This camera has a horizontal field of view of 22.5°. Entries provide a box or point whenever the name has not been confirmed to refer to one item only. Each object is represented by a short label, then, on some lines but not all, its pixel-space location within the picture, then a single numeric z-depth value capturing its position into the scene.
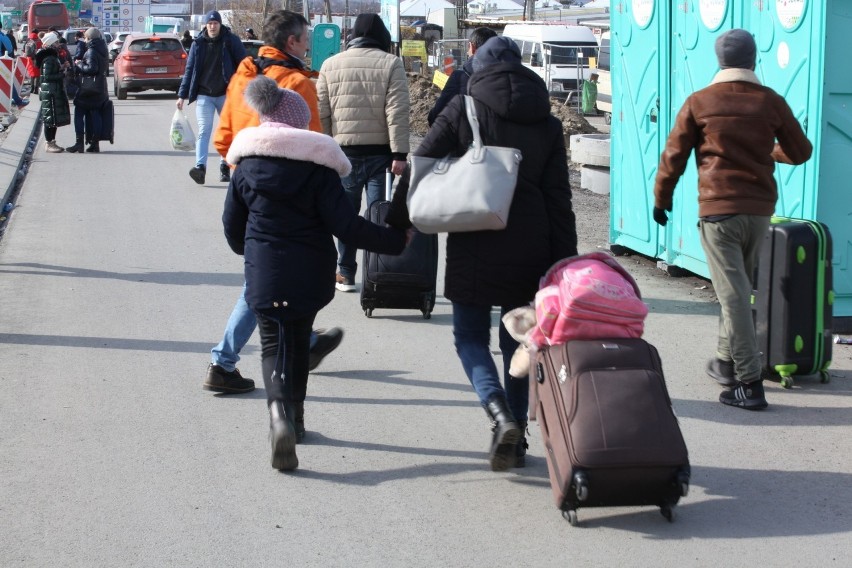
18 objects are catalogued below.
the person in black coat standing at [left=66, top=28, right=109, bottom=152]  29.53
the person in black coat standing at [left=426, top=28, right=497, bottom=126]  13.96
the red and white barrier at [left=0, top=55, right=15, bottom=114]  32.22
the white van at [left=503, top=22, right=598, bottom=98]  59.84
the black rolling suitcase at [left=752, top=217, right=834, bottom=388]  11.53
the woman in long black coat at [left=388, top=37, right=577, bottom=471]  8.86
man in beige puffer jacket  14.66
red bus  112.15
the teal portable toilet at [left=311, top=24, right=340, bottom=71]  44.98
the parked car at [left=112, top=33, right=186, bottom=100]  55.36
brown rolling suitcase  7.99
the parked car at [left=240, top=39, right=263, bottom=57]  57.85
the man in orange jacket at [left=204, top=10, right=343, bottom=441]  11.24
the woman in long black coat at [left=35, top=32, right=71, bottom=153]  31.09
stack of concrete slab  24.74
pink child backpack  8.35
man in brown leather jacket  10.73
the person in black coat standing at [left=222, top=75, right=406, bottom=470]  9.11
